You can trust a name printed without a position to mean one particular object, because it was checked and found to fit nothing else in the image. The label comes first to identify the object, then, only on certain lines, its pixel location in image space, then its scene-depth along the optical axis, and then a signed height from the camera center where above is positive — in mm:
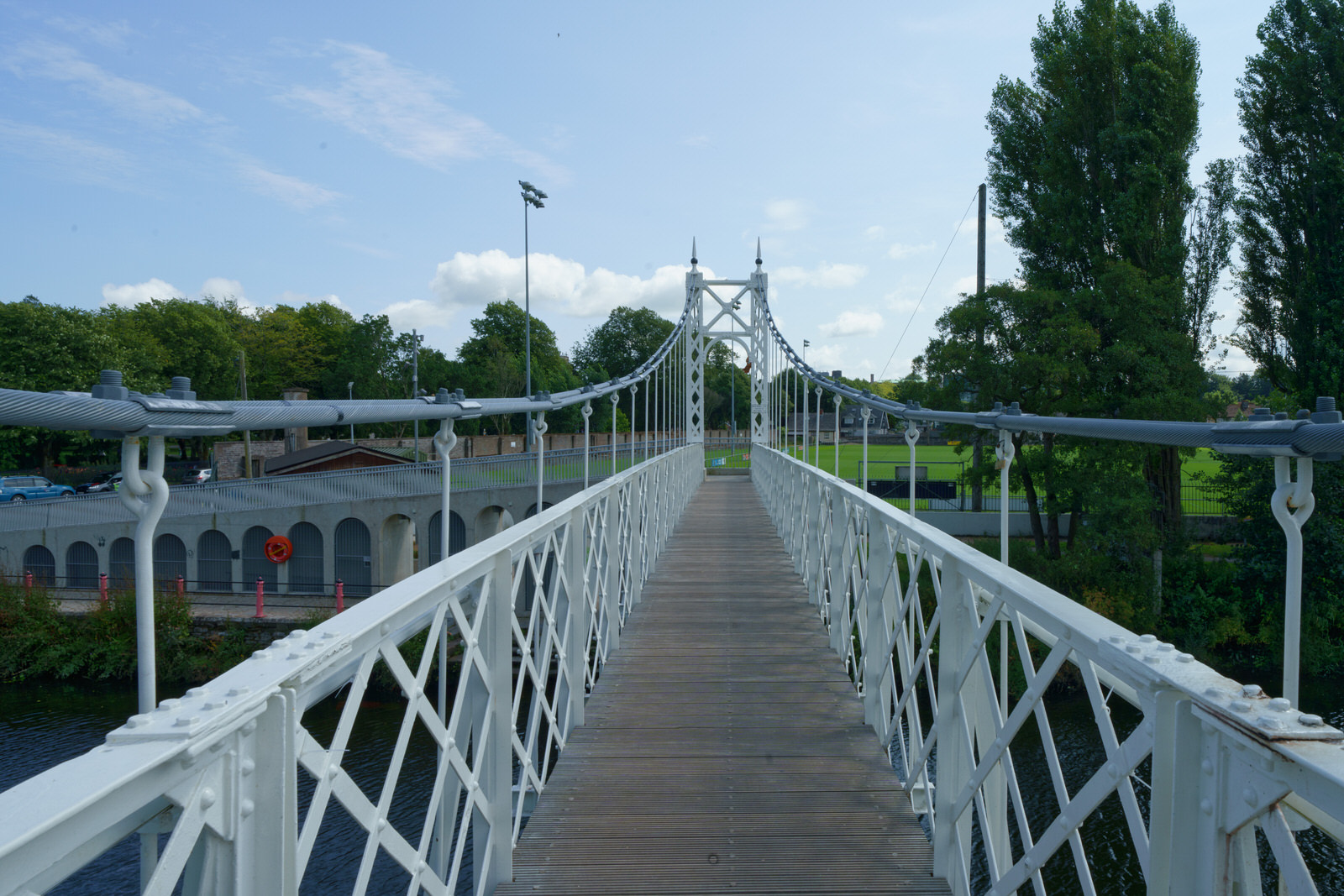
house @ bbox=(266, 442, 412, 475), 27594 -1295
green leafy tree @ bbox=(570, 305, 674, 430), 57000 +5486
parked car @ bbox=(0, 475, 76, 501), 26406 -2210
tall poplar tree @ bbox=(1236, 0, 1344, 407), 16484 +4428
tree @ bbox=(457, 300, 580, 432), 40906 +3420
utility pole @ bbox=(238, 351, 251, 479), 25750 -1076
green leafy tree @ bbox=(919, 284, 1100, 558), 16594 +1178
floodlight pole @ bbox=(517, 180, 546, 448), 20734 +5435
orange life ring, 20594 -3128
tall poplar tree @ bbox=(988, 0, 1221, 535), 16625 +4793
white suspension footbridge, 960 -577
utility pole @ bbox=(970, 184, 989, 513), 17812 +1744
